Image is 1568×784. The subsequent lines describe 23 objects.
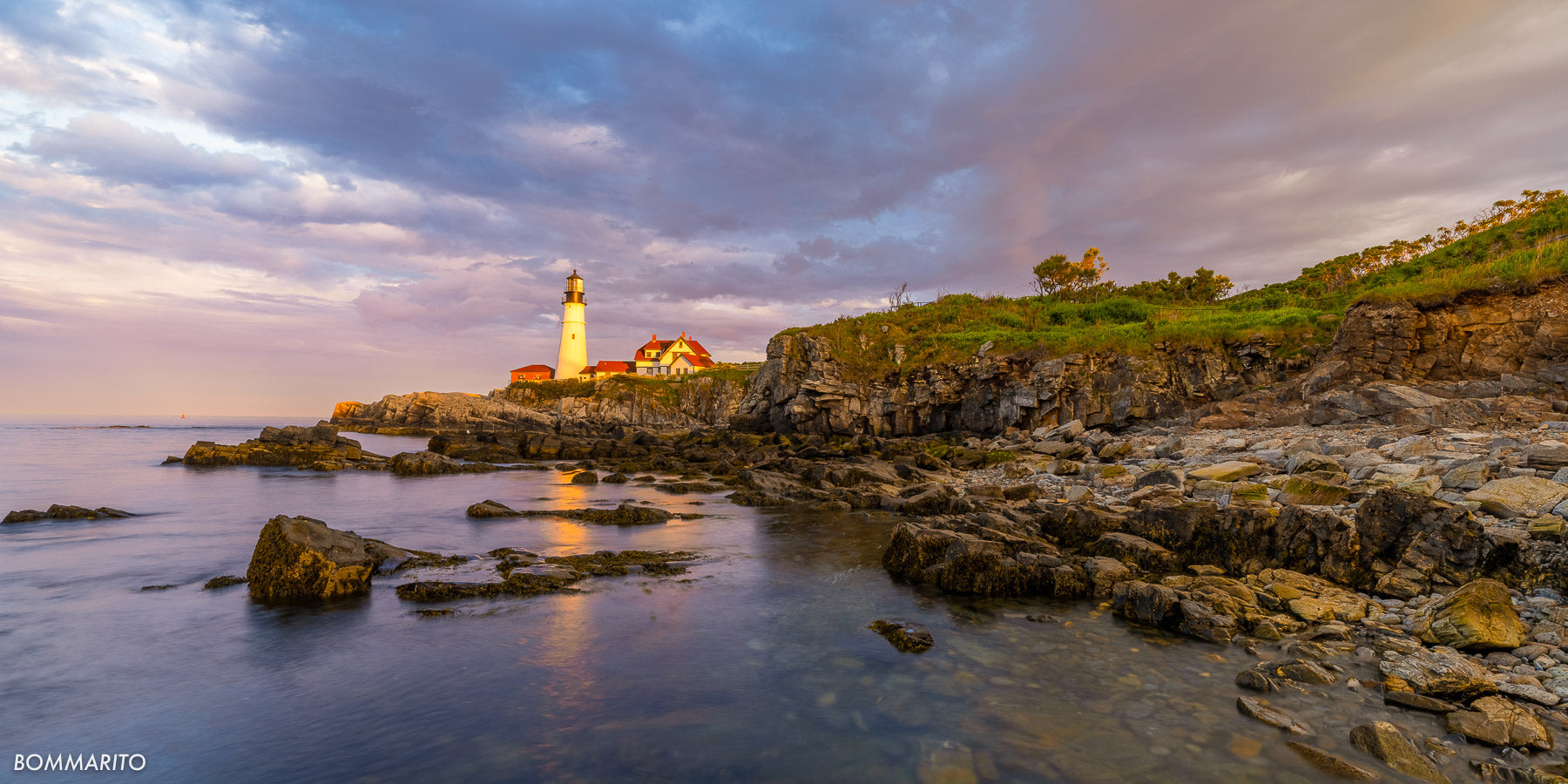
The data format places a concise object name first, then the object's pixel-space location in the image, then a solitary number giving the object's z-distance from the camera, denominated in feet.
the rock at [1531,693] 16.89
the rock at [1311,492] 34.55
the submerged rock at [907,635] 26.03
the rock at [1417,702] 17.49
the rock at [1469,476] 30.86
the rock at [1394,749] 15.17
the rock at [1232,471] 44.86
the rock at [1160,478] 46.73
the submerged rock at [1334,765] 15.35
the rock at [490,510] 60.59
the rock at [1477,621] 19.89
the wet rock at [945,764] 16.96
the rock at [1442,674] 17.80
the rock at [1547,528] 23.94
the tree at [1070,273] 159.43
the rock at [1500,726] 15.48
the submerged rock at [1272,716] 17.51
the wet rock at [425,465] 102.47
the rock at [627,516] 56.75
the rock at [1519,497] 26.78
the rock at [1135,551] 32.45
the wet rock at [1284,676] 19.92
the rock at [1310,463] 40.70
